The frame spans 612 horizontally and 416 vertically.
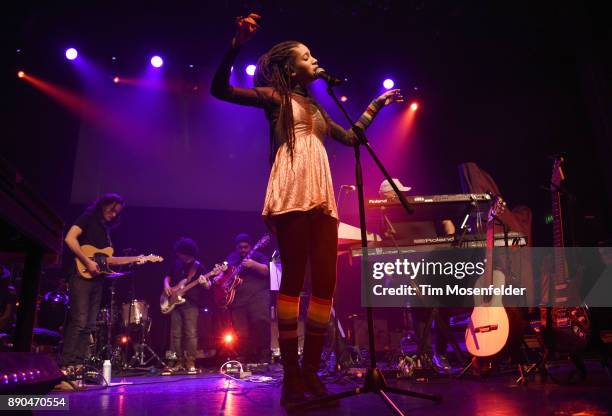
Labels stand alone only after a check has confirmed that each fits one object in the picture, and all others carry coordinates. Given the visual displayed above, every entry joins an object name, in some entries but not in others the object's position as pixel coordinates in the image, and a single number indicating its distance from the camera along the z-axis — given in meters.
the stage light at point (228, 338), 7.18
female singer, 2.27
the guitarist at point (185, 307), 6.41
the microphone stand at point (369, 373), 1.99
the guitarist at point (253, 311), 6.60
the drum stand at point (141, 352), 6.72
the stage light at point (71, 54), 7.11
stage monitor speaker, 1.51
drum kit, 5.95
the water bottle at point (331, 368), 4.36
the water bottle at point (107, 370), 4.42
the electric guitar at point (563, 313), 3.28
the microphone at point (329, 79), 2.29
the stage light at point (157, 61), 7.47
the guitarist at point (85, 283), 4.52
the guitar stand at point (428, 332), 4.17
